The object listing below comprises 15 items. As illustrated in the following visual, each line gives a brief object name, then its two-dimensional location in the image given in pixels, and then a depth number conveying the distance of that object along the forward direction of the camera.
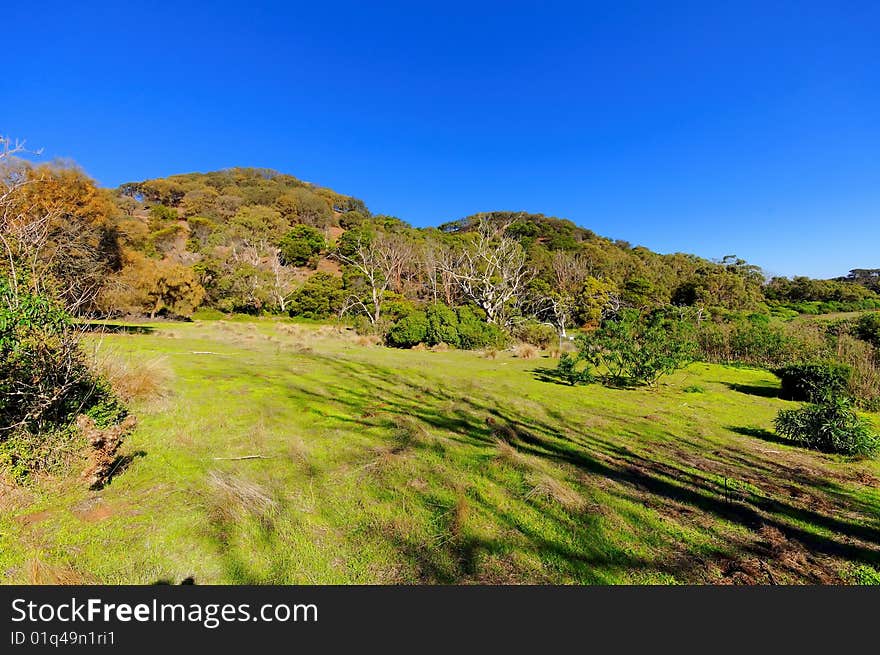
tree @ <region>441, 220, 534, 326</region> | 24.62
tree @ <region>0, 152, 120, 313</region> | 12.00
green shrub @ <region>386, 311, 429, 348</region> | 18.67
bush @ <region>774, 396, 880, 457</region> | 5.28
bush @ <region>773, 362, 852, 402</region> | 8.77
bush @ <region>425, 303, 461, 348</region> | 18.77
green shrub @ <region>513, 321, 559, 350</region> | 20.39
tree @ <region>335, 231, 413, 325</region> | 28.12
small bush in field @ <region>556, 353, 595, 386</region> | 10.37
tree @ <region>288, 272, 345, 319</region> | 31.61
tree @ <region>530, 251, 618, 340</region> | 29.98
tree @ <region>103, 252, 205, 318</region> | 15.80
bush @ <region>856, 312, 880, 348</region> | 14.64
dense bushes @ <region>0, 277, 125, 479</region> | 3.31
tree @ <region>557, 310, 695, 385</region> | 10.25
